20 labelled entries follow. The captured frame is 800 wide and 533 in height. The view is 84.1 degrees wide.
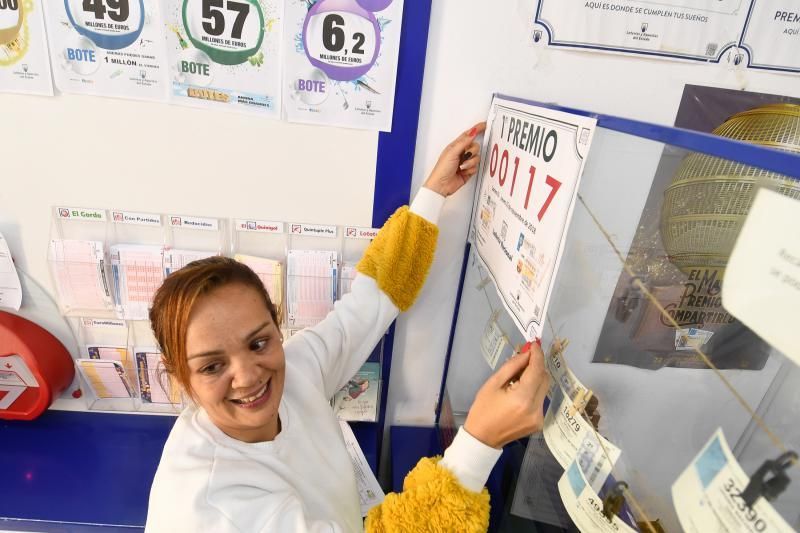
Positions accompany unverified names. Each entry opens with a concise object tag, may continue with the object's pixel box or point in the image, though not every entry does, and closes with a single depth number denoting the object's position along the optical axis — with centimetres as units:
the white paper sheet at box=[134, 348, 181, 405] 119
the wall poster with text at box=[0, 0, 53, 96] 88
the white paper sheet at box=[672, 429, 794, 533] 36
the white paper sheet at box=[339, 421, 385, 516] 108
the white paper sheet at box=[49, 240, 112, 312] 105
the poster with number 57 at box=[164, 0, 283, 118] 87
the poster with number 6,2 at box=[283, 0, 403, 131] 88
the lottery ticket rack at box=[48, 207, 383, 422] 106
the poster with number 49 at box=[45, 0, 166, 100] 87
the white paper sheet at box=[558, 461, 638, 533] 57
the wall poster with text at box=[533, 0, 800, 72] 89
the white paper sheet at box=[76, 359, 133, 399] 118
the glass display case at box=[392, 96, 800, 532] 40
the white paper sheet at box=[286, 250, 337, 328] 108
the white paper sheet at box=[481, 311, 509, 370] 95
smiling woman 67
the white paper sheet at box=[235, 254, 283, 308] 108
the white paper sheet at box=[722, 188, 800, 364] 33
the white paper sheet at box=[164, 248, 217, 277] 107
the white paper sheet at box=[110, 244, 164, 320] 107
